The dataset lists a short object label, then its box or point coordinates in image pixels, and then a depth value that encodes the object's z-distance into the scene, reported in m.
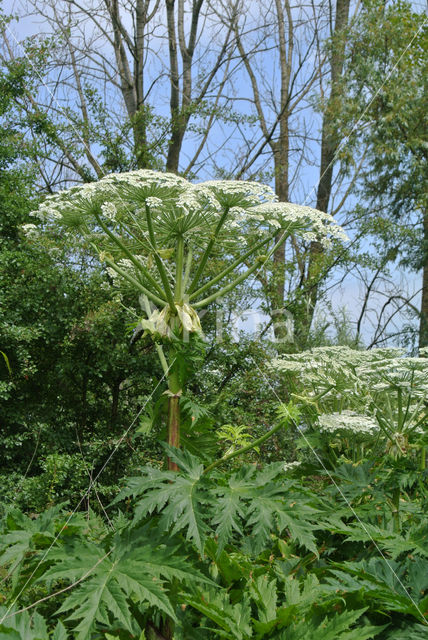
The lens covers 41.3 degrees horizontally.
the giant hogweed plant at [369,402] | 2.51
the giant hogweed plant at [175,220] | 2.08
